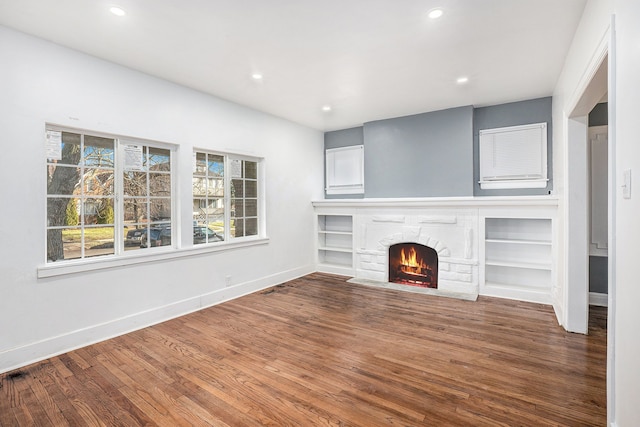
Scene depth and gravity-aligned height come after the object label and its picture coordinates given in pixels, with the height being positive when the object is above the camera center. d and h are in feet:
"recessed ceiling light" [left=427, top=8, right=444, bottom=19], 7.78 +4.91
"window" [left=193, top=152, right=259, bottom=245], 13.67 +0.71
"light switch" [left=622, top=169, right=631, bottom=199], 4.65 +0.40
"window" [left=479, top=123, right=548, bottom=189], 14.38 +2.53
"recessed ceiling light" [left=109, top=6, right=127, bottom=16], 7.64 +4.92
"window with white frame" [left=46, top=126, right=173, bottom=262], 9.63 +0.61
